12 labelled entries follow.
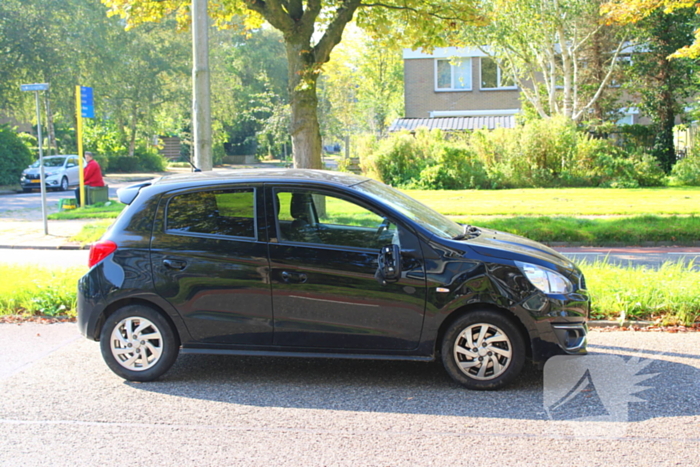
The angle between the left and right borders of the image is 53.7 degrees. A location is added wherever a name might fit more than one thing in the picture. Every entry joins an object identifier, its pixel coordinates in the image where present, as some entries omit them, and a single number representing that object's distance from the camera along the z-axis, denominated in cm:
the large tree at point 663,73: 2742
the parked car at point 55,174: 2955
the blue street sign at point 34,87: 1415
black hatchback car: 514
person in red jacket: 2031
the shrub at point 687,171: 2478
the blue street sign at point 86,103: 1905
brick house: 3903
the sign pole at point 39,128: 1401
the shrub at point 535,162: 2489
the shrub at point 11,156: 3164
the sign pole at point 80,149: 1886
